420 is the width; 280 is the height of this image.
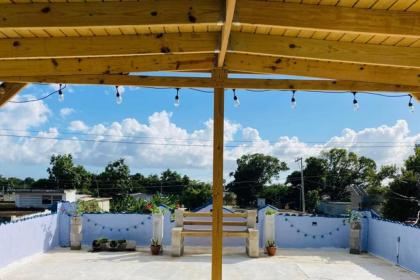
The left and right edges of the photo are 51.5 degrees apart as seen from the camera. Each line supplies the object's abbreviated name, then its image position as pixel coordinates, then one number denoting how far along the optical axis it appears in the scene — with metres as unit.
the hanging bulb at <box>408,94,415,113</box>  5.59
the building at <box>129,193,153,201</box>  35.78
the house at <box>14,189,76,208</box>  25.05
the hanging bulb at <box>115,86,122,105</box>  5.37
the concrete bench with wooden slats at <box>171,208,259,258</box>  9.72
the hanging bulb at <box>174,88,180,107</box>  5.39
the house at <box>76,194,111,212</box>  24.08
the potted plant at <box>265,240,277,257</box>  9.92
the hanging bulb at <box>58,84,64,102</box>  5.28
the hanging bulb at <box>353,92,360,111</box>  5.62
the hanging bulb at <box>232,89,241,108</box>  5.41
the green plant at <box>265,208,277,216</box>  10.77
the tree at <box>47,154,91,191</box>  37.09
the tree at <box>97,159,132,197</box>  36.81
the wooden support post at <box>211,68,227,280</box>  4.75
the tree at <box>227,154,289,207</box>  36.41
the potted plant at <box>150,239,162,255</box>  9.91
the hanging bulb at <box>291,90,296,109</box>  5.51
